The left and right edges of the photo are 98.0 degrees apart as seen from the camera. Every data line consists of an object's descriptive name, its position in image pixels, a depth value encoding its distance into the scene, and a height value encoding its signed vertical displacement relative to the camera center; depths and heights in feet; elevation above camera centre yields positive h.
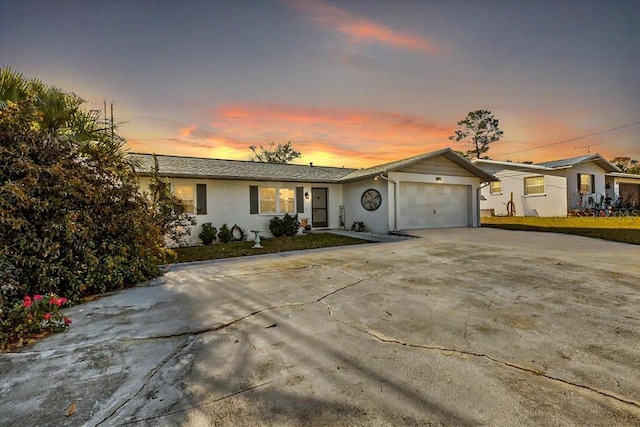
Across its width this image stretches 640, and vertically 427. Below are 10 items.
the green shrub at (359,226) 42.44 -2.11
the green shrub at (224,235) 35.47 -2.59
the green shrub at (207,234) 34.17 -2.35
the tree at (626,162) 133.18 +22.66
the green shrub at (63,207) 12.26 +0.52
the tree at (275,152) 112.16 +24.94
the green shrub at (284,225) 38.83 -1.70
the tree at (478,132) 102.12 +29.53
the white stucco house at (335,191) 35.53 +3.14
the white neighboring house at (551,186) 56.34 +5.13
